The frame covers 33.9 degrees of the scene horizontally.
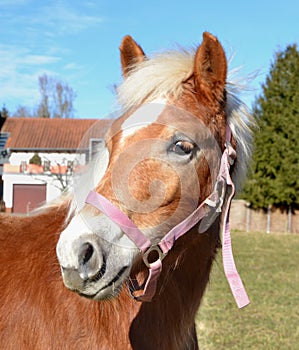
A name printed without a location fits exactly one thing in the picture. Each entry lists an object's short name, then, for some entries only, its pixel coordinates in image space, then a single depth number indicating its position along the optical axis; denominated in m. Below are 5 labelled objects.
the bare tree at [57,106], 53.88
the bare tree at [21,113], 57.06
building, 33.97
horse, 2.23
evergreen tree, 30.97
